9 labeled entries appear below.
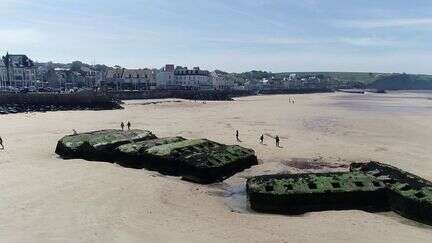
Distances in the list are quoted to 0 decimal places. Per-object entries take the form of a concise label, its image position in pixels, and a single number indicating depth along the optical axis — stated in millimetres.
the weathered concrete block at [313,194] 22531
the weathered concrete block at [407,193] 21062
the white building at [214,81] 193500
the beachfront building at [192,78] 178500
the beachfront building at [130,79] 160500
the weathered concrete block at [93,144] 33416
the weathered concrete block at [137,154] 30859
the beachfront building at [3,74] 137025
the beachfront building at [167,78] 170875
